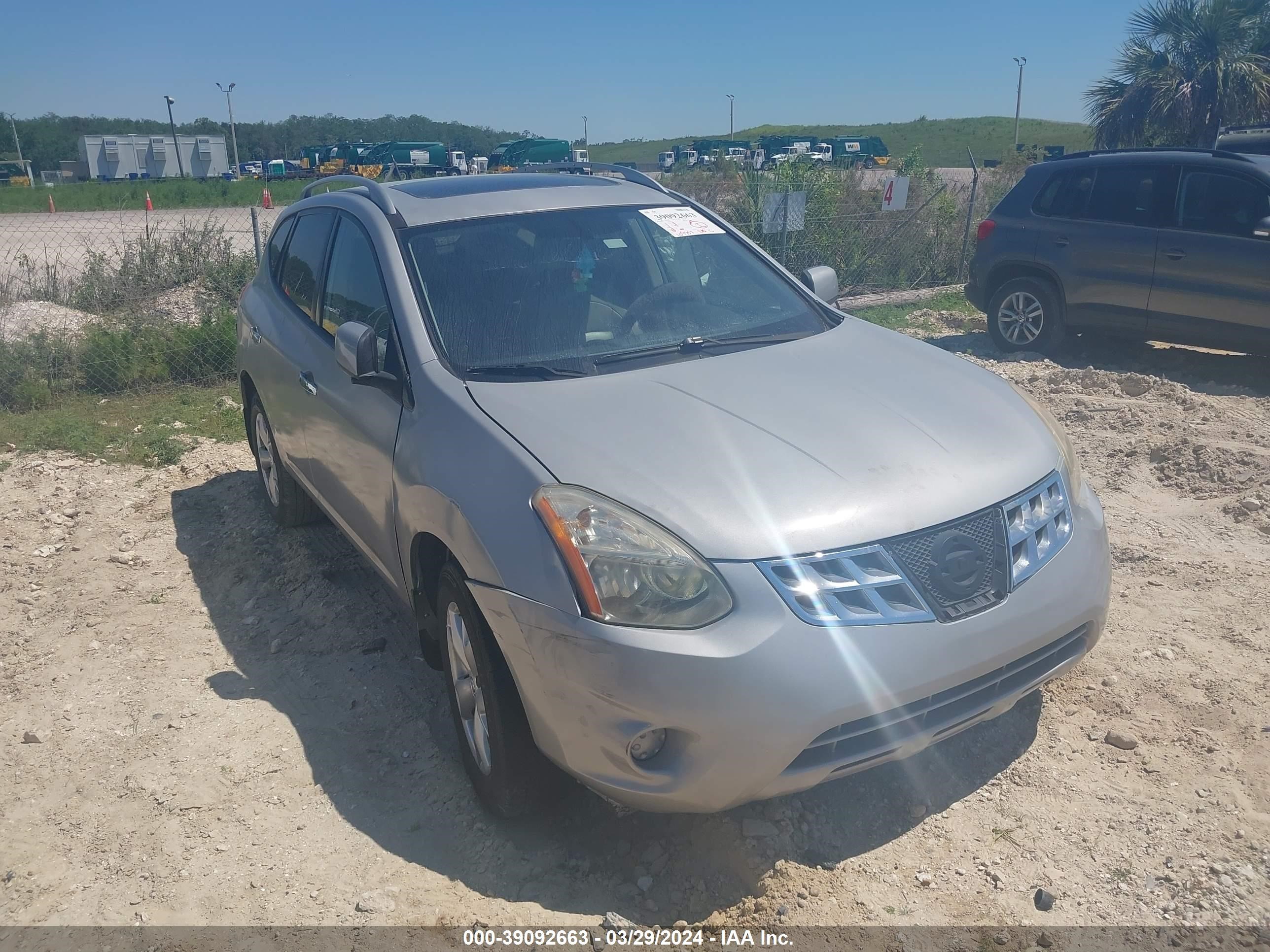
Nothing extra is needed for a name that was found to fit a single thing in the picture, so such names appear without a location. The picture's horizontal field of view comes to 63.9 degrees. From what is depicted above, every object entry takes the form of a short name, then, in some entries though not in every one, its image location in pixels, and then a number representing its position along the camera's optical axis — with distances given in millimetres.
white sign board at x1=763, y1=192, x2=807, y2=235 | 11820
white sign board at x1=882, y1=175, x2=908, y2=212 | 13258
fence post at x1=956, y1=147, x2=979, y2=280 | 13766
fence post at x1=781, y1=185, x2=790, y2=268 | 11844
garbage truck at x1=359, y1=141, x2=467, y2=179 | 43938
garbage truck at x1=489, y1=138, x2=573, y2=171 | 39469
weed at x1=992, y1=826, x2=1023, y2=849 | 2926
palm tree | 20031
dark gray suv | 8023
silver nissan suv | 2494
